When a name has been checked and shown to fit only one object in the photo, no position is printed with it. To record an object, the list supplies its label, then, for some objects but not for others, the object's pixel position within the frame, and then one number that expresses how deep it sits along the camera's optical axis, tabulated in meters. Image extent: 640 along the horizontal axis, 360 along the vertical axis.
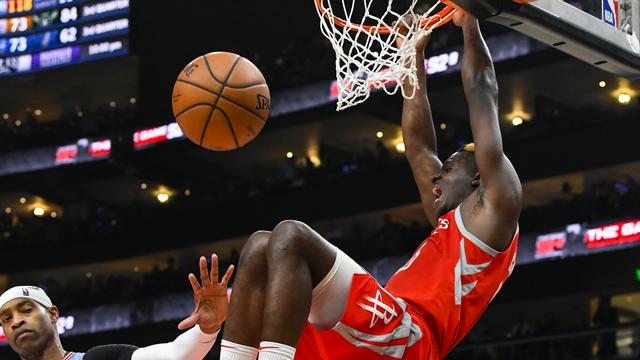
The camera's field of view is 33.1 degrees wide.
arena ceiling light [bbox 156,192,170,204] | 25.93
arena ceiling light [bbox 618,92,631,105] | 21.15
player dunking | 3.50
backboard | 4.31
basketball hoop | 4.84
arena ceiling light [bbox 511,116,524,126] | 22.13
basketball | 4.77
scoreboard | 17.34
